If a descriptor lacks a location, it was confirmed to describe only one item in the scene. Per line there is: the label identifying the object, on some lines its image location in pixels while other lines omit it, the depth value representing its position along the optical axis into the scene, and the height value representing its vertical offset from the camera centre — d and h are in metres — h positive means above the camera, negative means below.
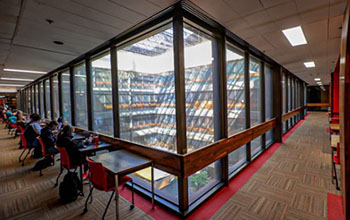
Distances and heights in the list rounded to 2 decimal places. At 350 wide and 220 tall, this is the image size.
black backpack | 2.59 -1.33
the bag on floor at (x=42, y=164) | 3.79 -1.35
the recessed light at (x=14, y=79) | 7.56 +1.44
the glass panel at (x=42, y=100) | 8.64 +0.41
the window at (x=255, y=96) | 4.36 +0.17
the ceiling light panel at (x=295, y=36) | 2.97 +1.31
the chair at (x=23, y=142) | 4.39 -0.92
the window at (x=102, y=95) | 3.72 +0.29
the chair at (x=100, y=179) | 2.11 -0.98
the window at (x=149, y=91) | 2.62 +0.27
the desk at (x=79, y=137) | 4.01 -0.78
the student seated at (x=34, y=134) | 4.44 -0.73
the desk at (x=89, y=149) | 2.84 -0.79
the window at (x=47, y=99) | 7.81 +0.42
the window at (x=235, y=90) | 3.36 +0.28
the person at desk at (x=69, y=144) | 2.85 -0.66
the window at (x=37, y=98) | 9.41 +0.59
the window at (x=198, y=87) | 2.51 +0.28
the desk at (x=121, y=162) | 2.10 -0.84
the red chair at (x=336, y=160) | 2.62 -1.03
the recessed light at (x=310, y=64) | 5.76 +1.38
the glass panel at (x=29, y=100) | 11.00 +0.56
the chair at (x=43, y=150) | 3.60 -0.95
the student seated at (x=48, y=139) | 3.70 -0.74
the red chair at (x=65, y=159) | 2.78 -0.91
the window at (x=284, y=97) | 7.33 +0.22
